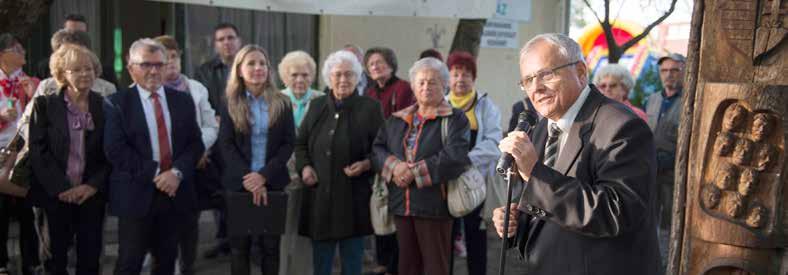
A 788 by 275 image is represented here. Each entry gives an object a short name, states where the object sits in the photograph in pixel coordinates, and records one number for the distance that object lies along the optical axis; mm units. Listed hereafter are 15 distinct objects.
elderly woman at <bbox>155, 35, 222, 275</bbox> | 5738
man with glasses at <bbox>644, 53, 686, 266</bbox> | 6031
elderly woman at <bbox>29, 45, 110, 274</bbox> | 4992
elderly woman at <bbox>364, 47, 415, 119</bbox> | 6391
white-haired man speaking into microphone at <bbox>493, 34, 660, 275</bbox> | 2561
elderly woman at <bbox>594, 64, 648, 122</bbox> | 5883
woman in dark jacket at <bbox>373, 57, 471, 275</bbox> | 4961
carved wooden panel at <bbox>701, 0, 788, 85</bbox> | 3350
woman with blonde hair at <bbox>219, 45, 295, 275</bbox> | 5164
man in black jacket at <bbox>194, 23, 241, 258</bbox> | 6656
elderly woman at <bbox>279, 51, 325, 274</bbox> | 5555
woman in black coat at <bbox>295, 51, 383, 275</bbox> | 5273
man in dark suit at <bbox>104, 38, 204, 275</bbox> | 4859
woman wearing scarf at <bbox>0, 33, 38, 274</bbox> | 5625
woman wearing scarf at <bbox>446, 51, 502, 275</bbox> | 5414
